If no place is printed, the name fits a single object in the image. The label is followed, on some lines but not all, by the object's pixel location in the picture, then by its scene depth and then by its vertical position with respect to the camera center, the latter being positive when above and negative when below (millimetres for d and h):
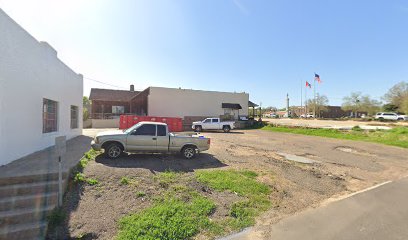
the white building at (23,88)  6395 +1252
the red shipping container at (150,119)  23500 +171
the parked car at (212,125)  28078 -349
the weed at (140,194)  5635 -1809
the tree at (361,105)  68125 +5416
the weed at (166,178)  6469 -1724
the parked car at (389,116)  50094 +1210
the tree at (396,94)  59506 +7603
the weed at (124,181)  6292 -1656
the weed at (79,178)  6078 -1516
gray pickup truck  9008 -808
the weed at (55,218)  4297 -1866
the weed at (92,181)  6051 -1606
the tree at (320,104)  77062 +6146
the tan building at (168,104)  32156 +2941
